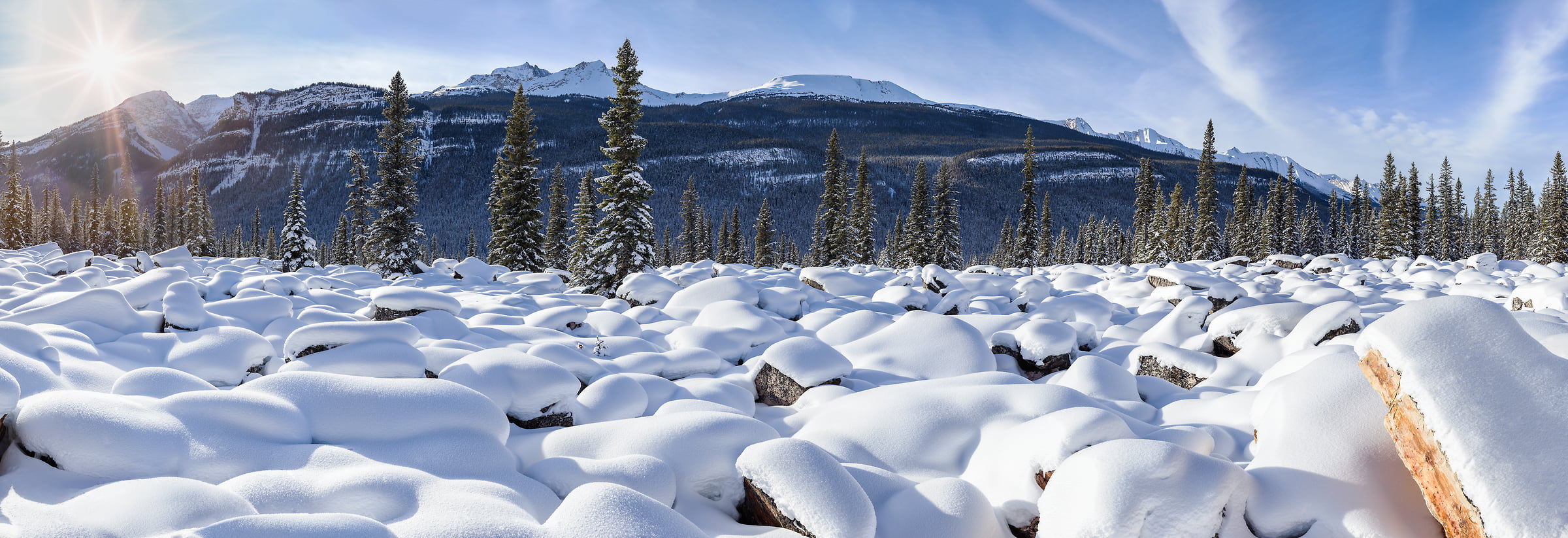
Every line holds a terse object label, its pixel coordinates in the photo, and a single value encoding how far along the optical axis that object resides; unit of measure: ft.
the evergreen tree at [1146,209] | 160.66
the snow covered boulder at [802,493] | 10.73
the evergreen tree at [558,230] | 114.73
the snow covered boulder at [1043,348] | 26.66
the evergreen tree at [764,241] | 169.48
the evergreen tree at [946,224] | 144.77
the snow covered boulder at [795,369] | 21.49
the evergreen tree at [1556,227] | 148.66
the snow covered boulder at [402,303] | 30.48
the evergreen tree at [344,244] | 153.07
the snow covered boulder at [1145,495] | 10.16
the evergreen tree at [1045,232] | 169.02
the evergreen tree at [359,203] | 113.60
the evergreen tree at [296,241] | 106.01
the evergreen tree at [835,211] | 149.07
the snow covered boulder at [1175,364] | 23.84
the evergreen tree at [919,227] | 142.92
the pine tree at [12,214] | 155.33
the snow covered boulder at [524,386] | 16.96
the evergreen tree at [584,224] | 77.30
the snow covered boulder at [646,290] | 43.24
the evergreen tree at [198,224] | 179.42
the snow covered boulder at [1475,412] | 9.07
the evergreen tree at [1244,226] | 178.91
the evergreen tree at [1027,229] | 140.87
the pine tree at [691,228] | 190.60
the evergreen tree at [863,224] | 147.43
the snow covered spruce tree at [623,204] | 68.59
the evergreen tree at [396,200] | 87.61
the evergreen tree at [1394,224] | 168.55
